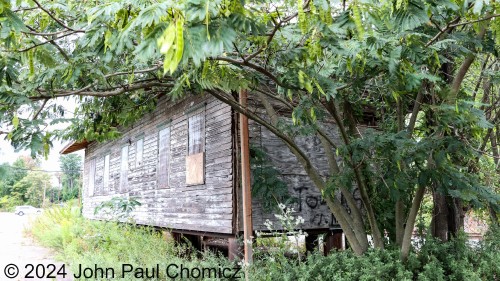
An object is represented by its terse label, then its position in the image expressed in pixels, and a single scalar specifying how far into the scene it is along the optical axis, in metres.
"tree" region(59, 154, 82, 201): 63.64
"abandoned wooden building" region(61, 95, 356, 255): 7.04
